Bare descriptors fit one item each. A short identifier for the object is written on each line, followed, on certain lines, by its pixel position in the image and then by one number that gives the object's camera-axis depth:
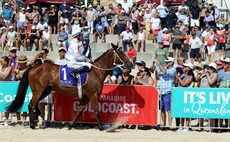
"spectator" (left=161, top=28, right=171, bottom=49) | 30.70
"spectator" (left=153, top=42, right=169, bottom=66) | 26.03
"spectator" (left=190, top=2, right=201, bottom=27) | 33.87
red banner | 20.09
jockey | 19.73
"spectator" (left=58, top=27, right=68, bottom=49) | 31.91
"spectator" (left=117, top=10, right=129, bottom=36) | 33.34
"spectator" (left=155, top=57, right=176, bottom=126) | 19.95
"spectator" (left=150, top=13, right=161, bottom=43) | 32.84
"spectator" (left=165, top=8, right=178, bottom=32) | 32.97
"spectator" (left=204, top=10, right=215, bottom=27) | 33.81
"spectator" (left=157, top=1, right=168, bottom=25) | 33.94
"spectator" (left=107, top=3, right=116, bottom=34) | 34.15
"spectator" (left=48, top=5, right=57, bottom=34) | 34.16
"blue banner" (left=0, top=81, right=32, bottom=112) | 20.42
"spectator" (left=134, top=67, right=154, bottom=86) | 20.45
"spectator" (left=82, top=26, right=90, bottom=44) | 29.79
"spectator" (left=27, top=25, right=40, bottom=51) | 32.69
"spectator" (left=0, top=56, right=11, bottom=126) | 20.73
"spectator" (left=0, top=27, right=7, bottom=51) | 33.12
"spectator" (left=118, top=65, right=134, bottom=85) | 20.52
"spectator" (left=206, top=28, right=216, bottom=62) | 31.33
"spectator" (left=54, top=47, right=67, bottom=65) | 20.89
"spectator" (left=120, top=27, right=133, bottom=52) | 31.72
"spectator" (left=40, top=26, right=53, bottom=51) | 32.69
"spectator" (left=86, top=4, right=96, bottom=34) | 33.84
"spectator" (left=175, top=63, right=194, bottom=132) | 20.03
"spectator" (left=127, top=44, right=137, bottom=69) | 30.02
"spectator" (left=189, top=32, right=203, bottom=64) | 30.91
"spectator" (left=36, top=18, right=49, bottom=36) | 33.01
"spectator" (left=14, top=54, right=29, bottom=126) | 20.81
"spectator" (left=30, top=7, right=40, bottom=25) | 34.16
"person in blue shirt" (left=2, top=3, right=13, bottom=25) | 35.41
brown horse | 19.81
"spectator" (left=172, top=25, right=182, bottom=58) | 31.09
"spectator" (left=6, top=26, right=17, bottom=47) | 32.81
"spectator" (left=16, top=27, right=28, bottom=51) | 32.81
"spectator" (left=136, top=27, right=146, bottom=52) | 31.88
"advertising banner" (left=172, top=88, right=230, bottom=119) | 19.62
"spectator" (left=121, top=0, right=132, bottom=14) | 35.84
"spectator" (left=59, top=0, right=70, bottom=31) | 34.25
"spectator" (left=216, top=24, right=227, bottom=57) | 31.85
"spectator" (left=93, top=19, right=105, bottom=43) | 33.25
